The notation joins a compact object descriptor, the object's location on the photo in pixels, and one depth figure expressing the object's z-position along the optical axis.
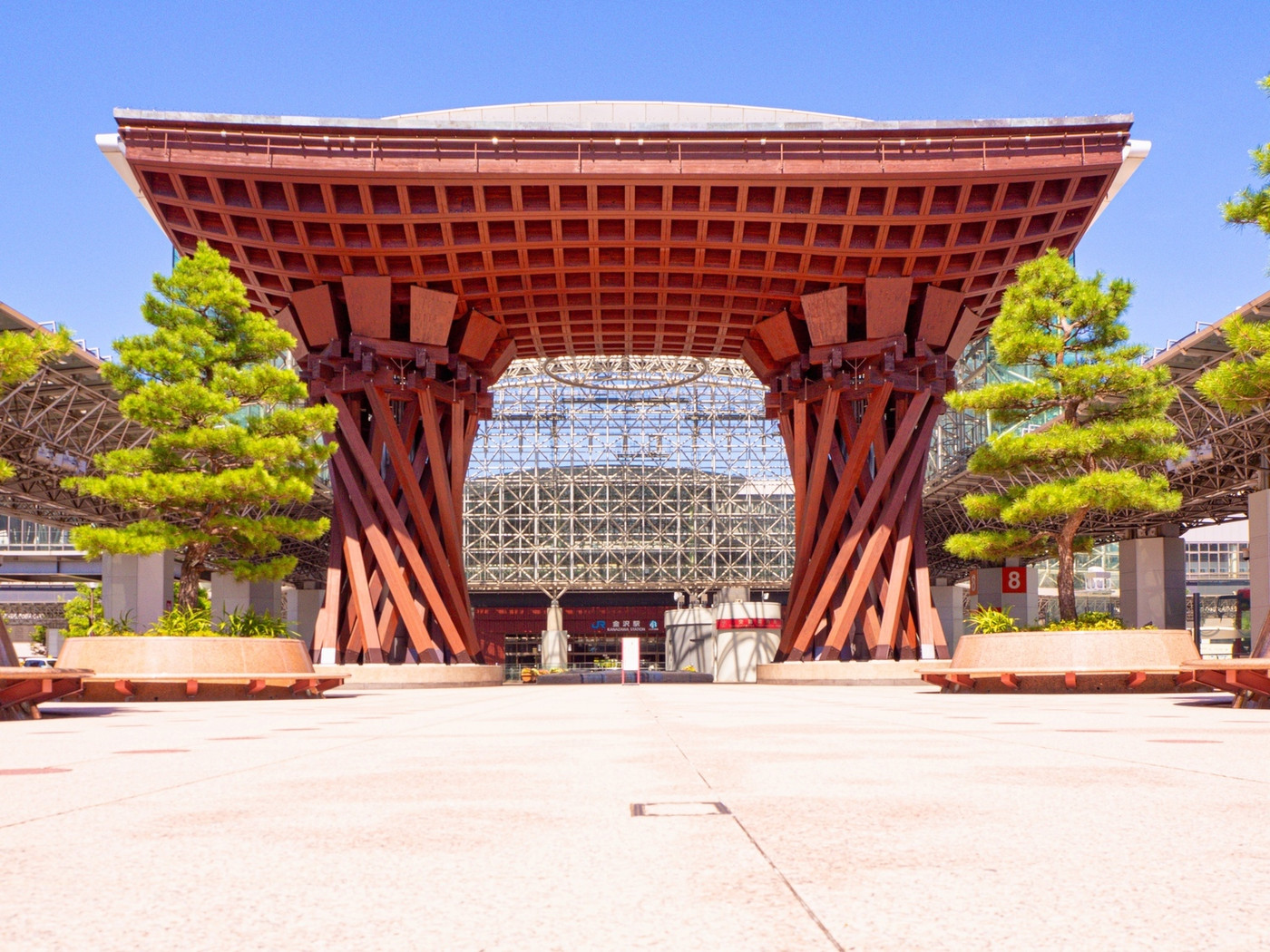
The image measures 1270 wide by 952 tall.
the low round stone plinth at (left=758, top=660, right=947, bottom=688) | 29.09
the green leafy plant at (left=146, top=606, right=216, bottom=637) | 19.12
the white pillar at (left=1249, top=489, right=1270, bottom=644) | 32.88
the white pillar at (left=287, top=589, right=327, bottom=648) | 70.88
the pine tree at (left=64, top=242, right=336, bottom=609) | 19.30
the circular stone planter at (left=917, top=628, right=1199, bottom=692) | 18.19
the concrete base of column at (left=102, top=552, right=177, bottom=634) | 38.88
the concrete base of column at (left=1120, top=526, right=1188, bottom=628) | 47.09
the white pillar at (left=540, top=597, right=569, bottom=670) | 70.62
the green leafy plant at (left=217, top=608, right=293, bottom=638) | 20.86
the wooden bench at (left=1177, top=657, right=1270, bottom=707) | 12.27
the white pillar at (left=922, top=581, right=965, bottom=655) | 76.31
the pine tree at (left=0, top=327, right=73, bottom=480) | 13.74
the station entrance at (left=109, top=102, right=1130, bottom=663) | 27.92
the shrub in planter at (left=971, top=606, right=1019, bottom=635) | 21.88
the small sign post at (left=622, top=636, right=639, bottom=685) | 35.06
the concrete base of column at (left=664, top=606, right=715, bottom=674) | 62.94
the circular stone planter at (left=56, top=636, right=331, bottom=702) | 16.92
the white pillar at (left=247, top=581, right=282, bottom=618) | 54.38
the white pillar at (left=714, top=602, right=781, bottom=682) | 44.25
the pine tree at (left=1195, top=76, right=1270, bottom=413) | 14.27
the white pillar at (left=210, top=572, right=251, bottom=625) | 53.28
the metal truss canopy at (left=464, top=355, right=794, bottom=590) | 72.06
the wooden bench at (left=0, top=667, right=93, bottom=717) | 11.41
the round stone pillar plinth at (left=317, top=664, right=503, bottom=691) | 28.77
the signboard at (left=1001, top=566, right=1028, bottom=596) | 60.19
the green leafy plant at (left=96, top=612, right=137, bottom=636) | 18.95
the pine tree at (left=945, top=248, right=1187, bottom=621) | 19.97
